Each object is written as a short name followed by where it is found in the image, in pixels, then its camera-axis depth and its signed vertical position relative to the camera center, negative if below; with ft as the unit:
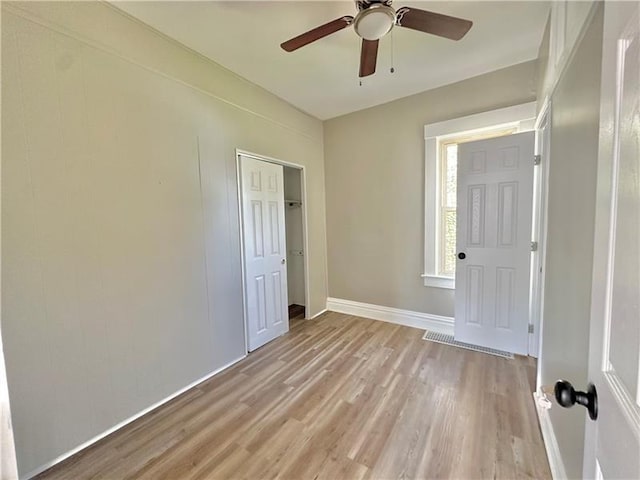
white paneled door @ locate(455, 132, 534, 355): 8.18 -0.72
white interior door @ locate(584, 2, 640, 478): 1.44 -0.26
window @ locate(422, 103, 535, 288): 9.66 +0.86
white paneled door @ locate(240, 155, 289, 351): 9.11 -1.00
